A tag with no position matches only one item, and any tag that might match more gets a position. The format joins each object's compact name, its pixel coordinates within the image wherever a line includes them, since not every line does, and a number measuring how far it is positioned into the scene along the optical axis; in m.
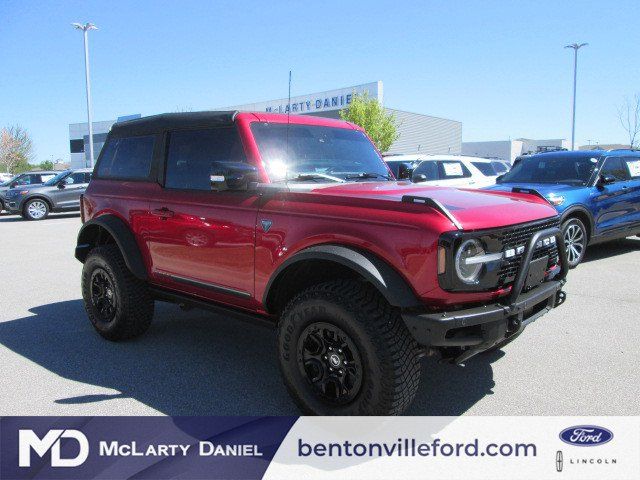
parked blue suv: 7.50
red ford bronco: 2.80
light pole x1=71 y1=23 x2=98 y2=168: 30.95
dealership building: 46.28
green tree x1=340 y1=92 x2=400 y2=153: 41.09
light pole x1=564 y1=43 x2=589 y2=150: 39.62
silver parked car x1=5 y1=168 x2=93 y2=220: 18.22
